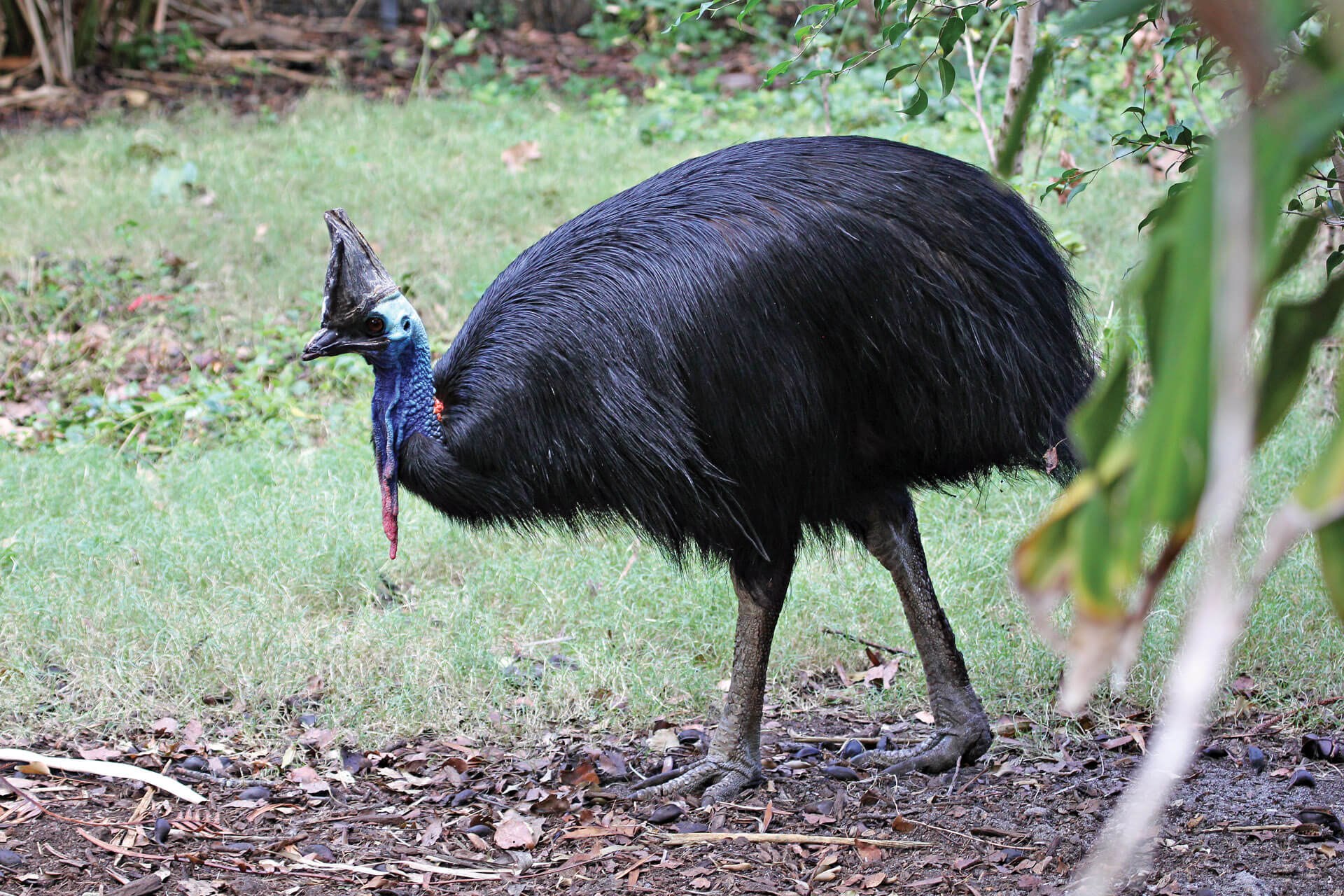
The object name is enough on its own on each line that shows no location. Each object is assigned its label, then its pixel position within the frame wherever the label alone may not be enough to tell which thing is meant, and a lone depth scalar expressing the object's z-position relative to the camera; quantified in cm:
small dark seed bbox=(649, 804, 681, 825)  578
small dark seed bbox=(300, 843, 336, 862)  551
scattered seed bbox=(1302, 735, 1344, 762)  598
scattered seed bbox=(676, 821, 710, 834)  570
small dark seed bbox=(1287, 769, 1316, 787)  574
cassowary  521
